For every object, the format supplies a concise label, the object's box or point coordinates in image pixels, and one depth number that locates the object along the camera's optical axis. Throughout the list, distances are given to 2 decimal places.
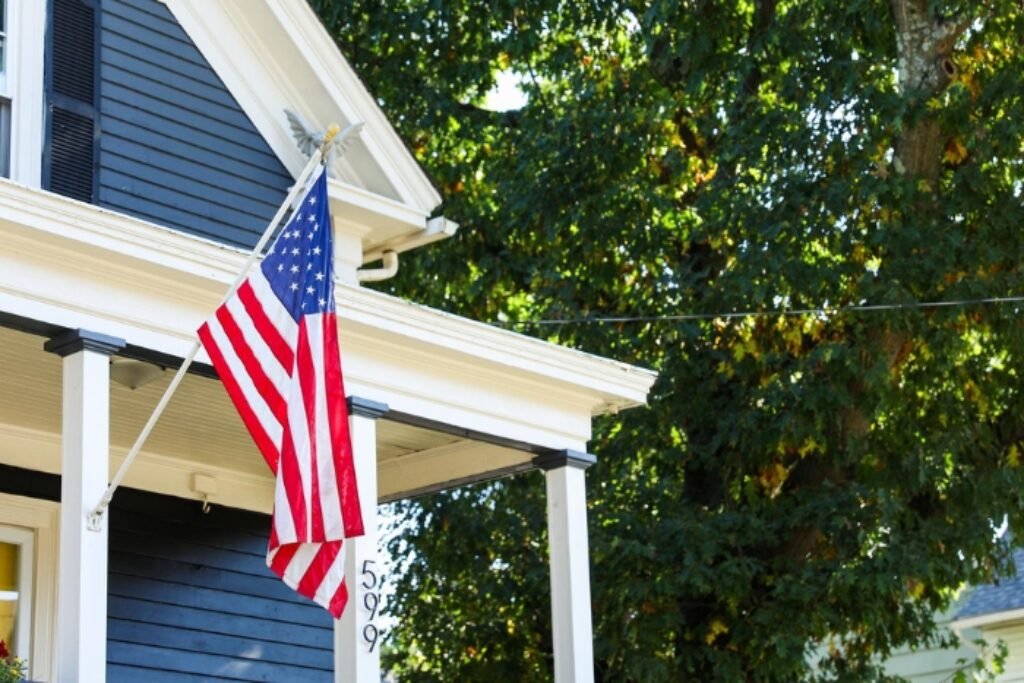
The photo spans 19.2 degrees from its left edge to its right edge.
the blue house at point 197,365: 15.32
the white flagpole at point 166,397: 14.56
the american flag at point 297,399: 14.44
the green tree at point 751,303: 26.03
